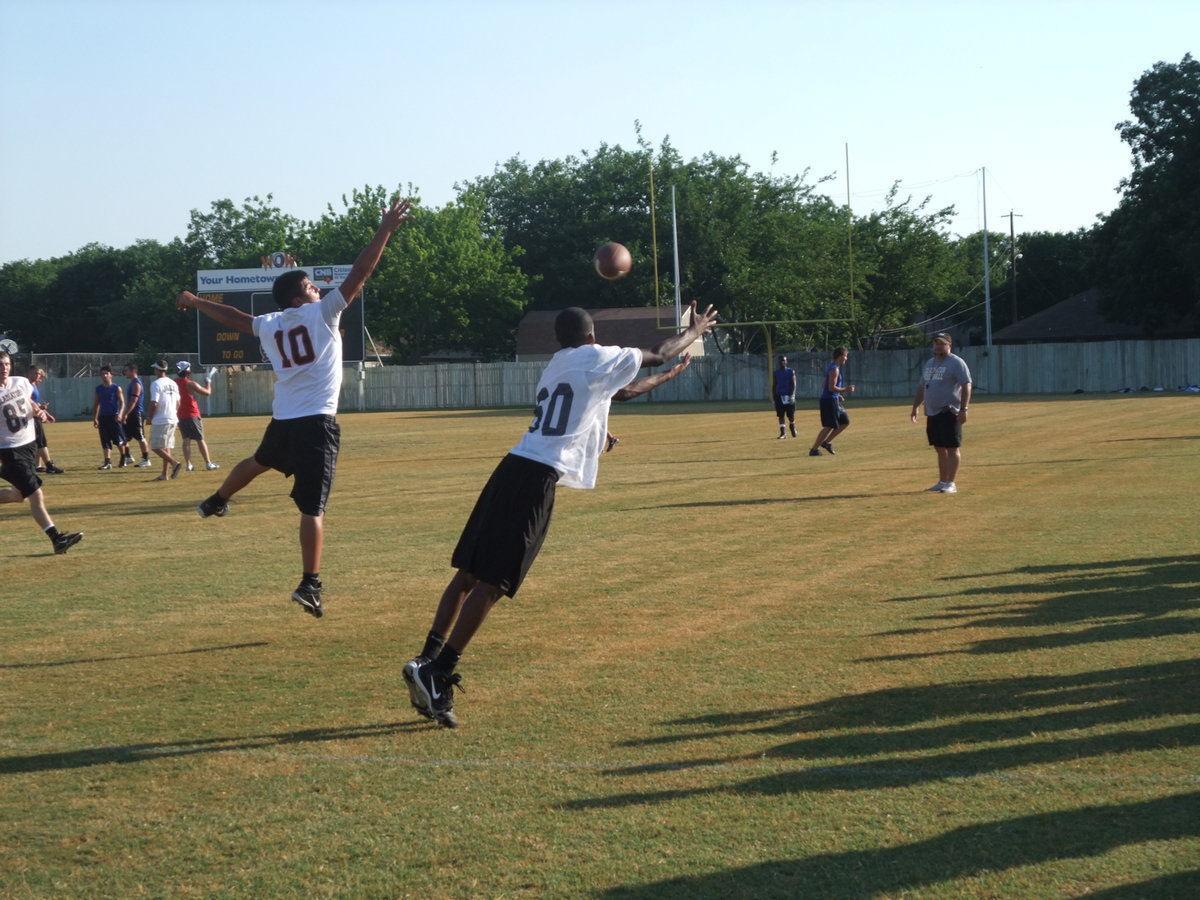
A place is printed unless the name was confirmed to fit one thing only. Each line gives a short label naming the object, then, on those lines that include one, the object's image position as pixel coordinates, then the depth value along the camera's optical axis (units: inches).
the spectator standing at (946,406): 644.1
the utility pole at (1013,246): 3152.1
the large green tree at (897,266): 2896.2
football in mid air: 399.2
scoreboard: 1987.0
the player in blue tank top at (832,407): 925.8
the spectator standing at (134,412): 953.5
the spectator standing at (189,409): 836.4
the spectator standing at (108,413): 978.1
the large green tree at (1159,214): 2439.7
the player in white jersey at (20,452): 466.9
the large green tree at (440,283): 3142.2
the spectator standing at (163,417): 844.0
